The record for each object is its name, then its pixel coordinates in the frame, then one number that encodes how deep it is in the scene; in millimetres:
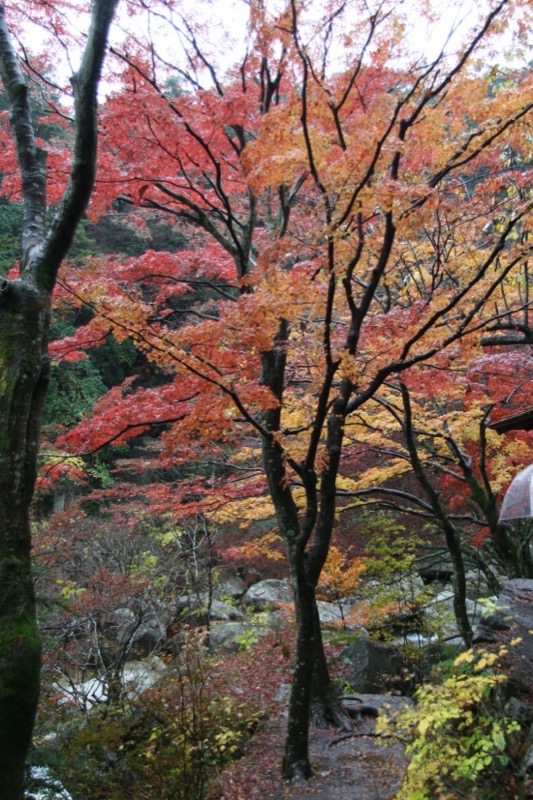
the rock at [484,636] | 4766
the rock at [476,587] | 12062
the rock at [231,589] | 14316
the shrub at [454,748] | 2982
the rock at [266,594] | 13500
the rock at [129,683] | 6719
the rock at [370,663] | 8336
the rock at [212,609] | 11191
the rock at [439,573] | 14102
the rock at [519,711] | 3699
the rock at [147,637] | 10718
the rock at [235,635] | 10605
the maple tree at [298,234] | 4699
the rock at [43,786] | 4230
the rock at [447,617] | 9219
